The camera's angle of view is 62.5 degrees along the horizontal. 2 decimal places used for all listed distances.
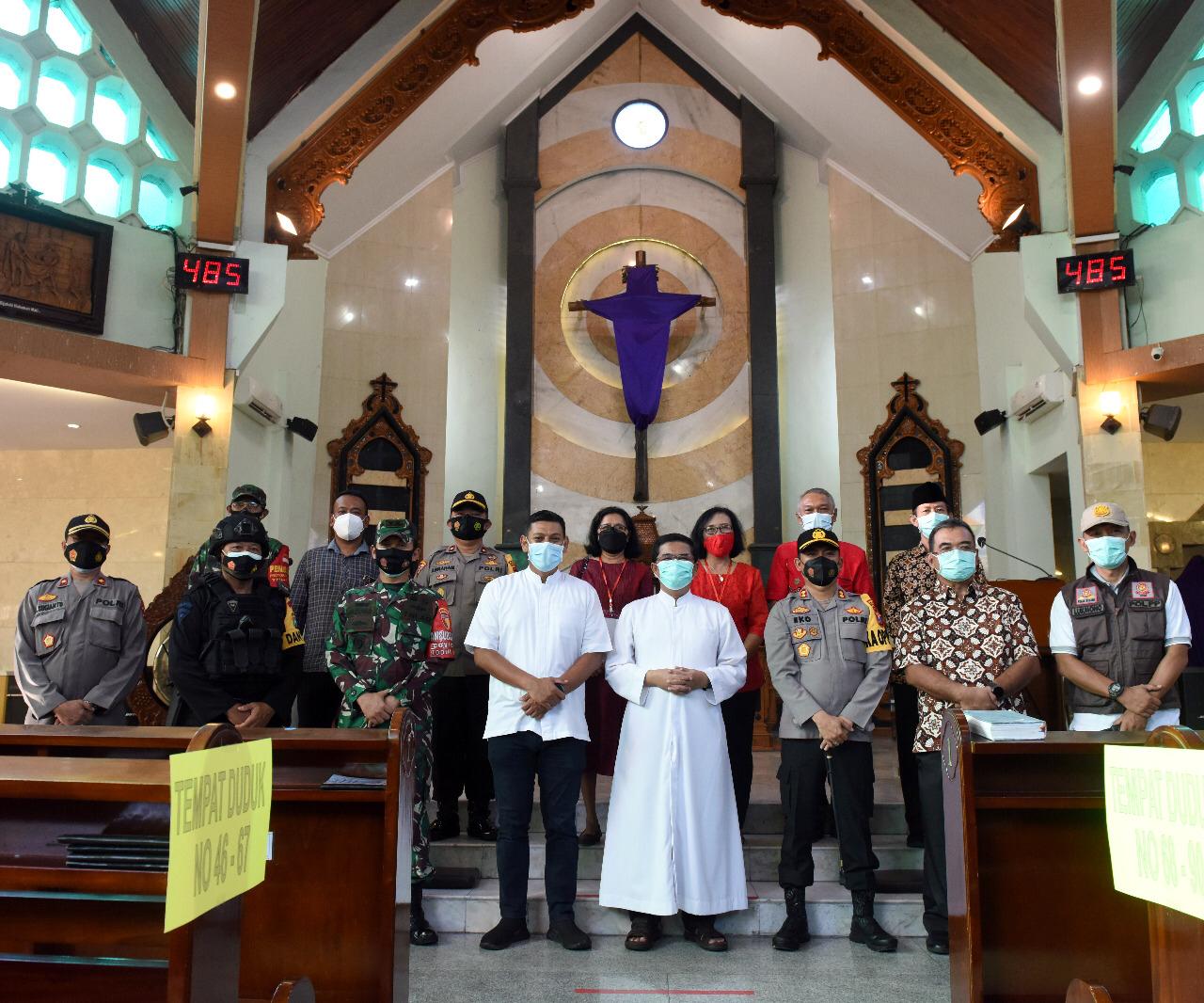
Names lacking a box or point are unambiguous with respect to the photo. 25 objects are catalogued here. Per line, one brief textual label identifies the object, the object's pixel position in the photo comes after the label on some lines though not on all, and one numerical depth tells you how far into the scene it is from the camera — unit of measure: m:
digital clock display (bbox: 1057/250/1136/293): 6.11
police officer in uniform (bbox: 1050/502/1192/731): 3.42
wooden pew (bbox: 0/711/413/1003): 2.55
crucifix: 8.63
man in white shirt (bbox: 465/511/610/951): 3.37
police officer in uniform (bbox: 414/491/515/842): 3.99
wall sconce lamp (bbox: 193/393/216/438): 6.36
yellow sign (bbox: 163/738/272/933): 1.55
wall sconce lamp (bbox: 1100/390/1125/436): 6.06
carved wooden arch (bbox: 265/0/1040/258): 6.75
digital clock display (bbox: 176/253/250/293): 6.44
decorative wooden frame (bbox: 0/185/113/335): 5.97
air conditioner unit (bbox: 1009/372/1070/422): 6.58
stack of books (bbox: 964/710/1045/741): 2.52
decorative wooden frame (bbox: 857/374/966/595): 8.20
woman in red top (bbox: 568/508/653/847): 4.00
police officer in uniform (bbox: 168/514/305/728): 3.38
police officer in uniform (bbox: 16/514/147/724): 3.75
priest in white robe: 3.38
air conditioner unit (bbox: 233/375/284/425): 6.70
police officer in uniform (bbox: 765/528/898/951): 3.41
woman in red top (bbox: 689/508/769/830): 3.97
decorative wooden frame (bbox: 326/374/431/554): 8.32
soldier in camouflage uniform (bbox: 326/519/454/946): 3.36
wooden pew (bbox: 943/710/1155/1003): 2.49
